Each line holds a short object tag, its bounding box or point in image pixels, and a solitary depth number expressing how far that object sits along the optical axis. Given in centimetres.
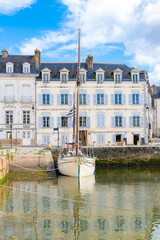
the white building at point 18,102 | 3047
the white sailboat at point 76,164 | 1930
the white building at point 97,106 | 3084
